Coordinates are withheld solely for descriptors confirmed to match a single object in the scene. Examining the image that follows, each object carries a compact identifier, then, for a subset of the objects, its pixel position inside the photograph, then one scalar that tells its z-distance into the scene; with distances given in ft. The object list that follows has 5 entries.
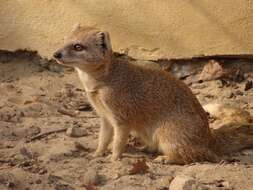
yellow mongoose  28.96
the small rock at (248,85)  37.24
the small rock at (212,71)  37.45
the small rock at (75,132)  31.30
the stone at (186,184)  25.04
